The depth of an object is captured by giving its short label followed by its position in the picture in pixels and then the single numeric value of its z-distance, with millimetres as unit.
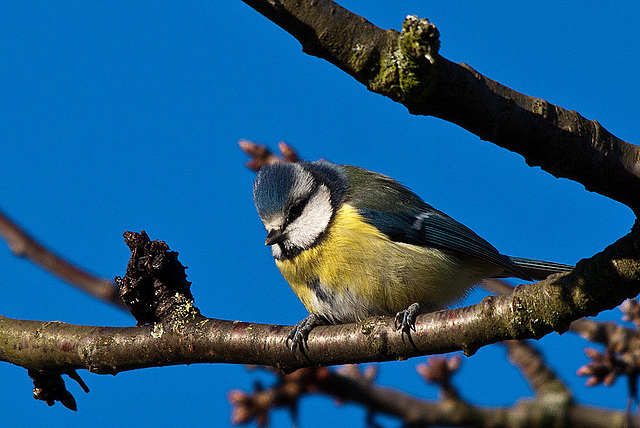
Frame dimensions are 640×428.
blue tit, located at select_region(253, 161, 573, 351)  7152
